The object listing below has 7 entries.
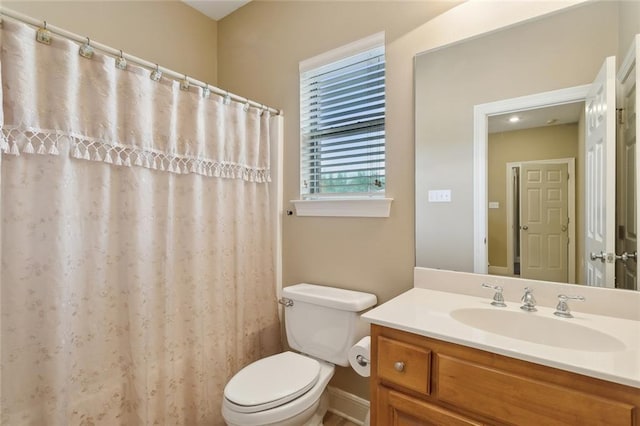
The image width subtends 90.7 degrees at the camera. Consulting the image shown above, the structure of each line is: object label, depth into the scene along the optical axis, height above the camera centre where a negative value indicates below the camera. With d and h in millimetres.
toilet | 1247 -730
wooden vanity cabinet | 771 -504
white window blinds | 1704 +491
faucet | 1176 -348
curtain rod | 1057 +665
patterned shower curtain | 1100 -125
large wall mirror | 1133 +236
